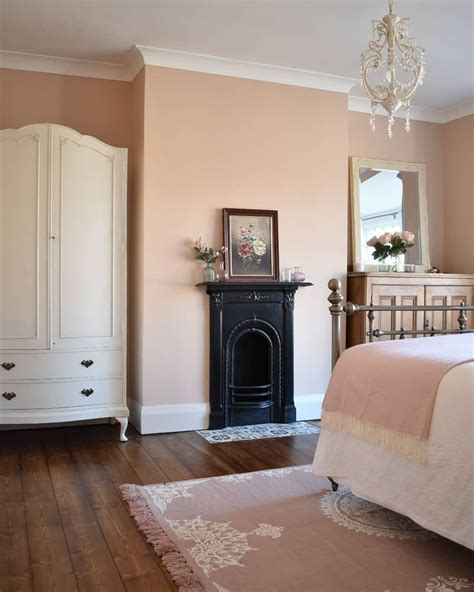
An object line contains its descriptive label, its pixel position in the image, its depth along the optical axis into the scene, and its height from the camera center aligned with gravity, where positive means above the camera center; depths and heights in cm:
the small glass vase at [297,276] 480 +24
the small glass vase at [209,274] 452 +25
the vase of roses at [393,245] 518 +53
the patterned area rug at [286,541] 218 -100
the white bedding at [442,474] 215 -67
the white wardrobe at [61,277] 404 +21
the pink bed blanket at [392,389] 236 -37
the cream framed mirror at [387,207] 539 +93
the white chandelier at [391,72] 297 +118
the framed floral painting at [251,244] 469 +50
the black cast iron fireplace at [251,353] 461 -38
